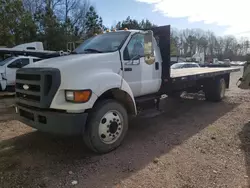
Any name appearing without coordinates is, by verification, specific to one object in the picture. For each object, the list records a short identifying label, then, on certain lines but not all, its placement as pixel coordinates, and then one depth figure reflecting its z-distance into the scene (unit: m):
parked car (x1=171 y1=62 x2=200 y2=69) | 17.06
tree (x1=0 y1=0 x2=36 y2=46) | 17.19
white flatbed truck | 3.23
